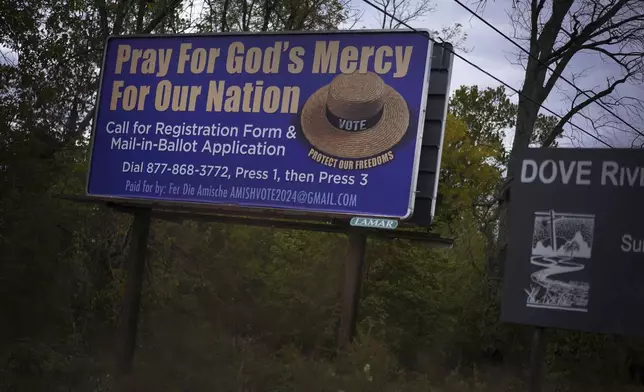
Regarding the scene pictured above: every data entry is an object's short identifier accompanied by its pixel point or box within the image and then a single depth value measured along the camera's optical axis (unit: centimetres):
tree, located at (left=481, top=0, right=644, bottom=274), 1980
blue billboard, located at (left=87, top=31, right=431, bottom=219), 1213
